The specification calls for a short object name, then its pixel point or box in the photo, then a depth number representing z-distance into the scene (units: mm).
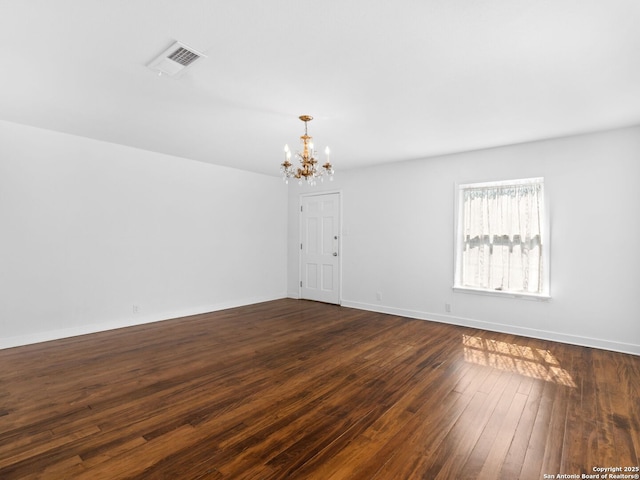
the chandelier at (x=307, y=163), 3516
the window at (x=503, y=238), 4504
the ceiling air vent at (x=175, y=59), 2312
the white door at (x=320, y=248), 6594
